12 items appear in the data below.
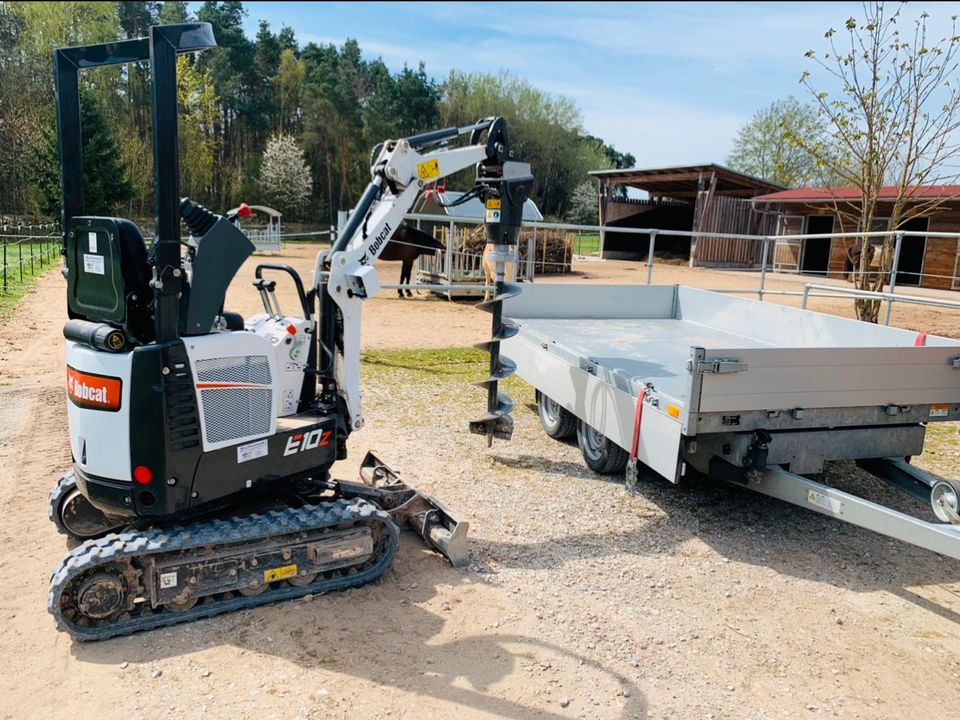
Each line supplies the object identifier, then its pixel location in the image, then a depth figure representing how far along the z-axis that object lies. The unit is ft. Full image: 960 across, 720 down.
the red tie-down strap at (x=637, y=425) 15.44
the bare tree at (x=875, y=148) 38.06
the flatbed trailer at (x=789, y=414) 13.35
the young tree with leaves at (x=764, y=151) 165.07
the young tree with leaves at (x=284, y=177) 165.27
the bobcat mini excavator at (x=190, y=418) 11.00
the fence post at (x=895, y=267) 29.31
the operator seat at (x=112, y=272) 10.89
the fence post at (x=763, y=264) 37.38
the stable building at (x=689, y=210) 99.30
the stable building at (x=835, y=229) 72.74
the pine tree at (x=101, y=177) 82.02
